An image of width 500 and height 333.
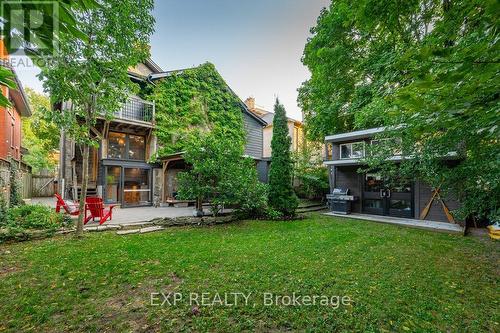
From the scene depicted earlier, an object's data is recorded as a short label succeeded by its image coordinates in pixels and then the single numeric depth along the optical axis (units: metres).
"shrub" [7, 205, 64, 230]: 6.21
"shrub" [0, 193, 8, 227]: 6.00
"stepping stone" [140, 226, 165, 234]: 7.03
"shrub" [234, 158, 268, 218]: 8.35
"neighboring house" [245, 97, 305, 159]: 20.81
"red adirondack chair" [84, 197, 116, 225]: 7.22
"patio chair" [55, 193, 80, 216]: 7.19
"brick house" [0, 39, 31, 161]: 8.90
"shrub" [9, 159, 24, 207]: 9.01
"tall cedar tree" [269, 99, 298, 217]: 9.75
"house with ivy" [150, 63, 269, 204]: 12.98
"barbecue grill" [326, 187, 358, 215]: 11.33
